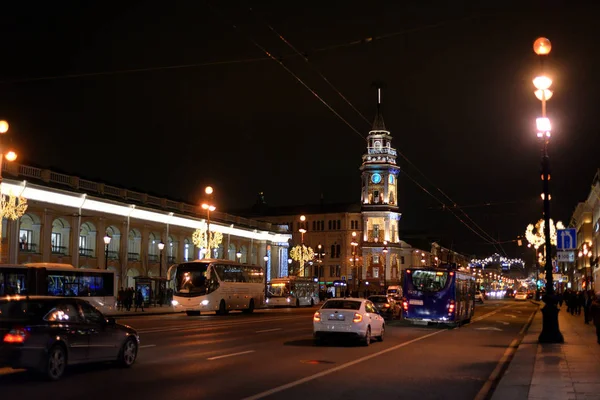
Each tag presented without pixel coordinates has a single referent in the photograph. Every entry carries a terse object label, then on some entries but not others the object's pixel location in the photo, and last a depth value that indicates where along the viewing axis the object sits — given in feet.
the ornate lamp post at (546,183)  73.26
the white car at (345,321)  74.54
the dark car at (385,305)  136.56
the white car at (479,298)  306.02
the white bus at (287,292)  238.27
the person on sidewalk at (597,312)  77.15
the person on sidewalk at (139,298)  191.49
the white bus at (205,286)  151.64
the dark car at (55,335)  42.75
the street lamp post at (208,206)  164.23
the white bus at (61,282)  122.72
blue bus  115.14
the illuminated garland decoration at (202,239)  242.13
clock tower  481.05
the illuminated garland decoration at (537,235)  230.68
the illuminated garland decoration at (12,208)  163.02
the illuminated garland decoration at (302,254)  343.16
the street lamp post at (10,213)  160.29
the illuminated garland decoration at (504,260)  486.43
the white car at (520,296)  380.50
